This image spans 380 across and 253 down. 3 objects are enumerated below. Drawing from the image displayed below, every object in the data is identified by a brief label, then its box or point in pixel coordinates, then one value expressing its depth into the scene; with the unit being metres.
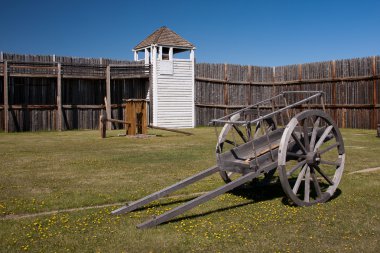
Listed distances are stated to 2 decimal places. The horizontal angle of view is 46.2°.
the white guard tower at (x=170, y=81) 24.50
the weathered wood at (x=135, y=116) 18.64
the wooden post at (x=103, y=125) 17.56
